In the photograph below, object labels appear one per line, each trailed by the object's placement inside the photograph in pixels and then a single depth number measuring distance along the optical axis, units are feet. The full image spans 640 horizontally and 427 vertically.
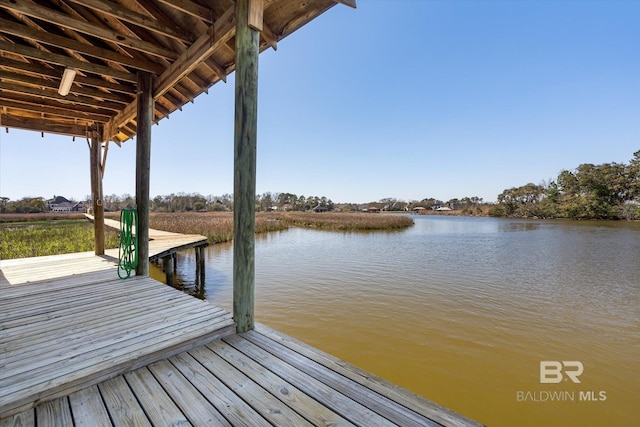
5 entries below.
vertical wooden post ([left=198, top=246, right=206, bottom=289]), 24.51
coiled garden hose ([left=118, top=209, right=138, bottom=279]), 12.93
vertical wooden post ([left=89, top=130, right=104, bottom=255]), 18.54
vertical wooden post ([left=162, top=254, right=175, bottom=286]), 21.01
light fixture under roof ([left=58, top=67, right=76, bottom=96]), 10.57
